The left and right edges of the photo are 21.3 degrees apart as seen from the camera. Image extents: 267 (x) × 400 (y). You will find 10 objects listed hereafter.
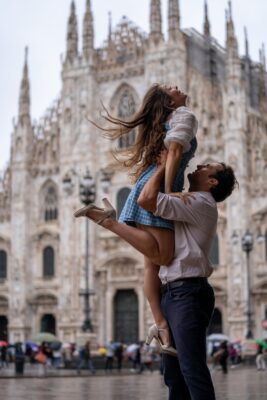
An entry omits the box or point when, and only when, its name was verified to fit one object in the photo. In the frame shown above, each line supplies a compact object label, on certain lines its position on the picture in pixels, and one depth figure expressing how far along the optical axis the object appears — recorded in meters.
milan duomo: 36.91
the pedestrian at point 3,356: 30.43
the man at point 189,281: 3.81
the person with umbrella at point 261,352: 23.12
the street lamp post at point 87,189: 22.67
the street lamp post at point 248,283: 28.94
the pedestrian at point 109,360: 26.10
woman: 4.02
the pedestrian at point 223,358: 21.63
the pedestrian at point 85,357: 23.66
